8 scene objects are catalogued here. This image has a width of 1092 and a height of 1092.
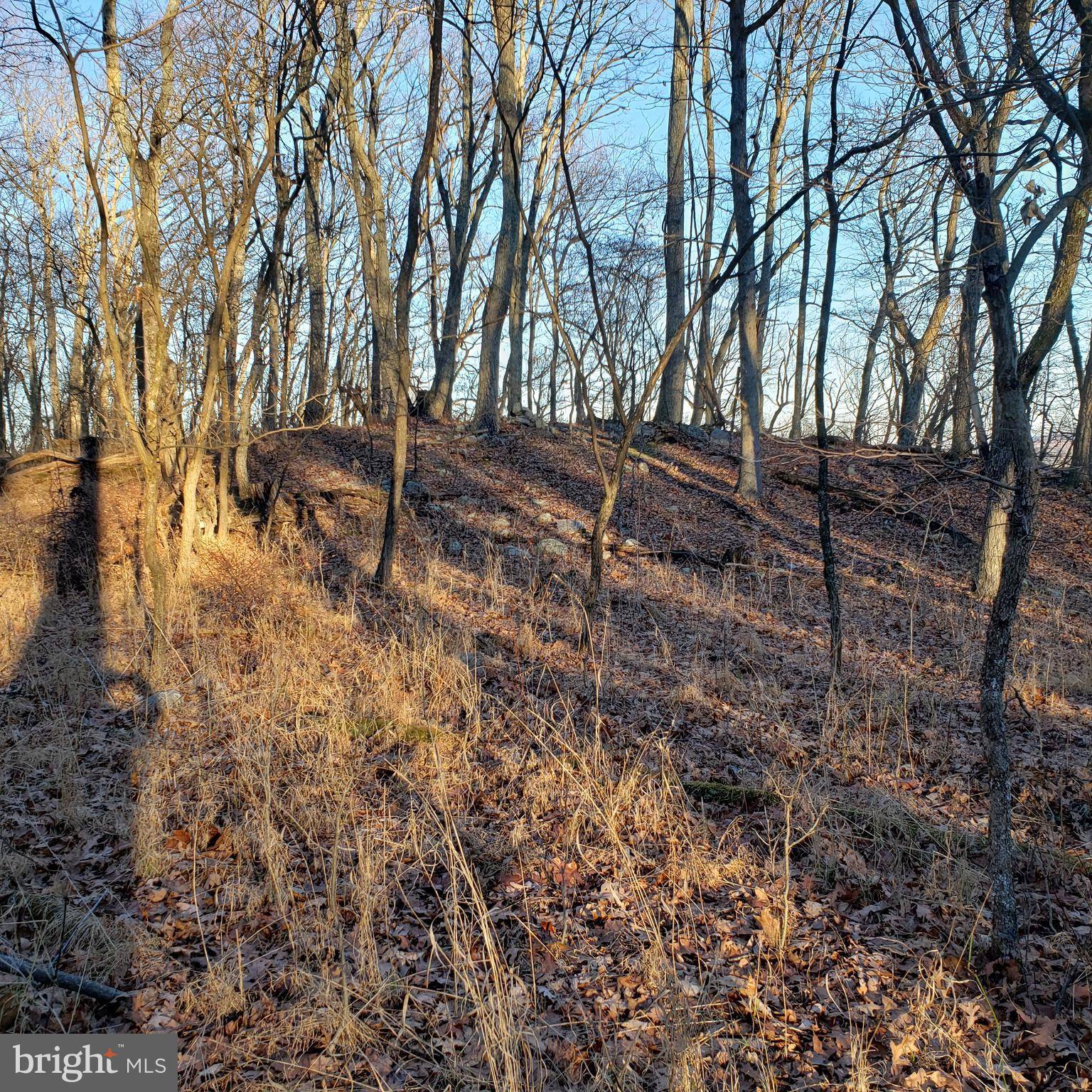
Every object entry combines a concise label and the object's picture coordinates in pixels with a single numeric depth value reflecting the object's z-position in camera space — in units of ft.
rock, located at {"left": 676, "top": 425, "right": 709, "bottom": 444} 53.06
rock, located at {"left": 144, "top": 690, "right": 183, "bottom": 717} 17.62
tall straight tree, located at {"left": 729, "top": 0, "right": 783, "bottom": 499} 24.63
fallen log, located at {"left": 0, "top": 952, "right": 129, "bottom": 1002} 9.43
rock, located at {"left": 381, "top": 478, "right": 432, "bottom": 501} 38.52
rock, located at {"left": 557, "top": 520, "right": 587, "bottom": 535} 36.40
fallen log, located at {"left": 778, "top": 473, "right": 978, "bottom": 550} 38.68
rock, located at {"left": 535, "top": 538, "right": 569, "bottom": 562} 32.76
